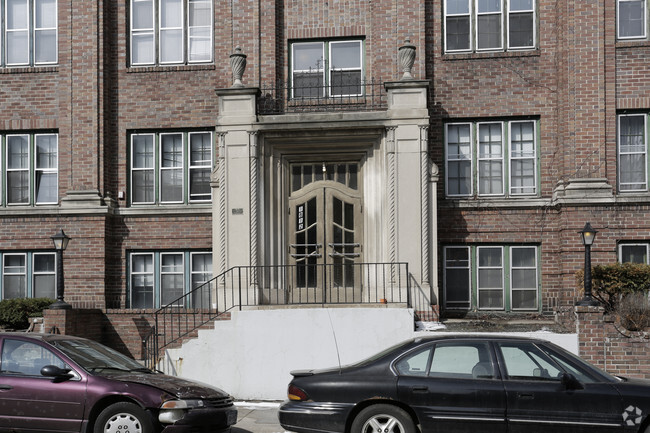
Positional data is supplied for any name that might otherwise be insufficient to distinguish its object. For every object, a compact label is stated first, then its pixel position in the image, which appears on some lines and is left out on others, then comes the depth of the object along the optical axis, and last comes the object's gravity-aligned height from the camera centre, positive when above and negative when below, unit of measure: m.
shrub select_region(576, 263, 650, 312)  15.58 -0.98
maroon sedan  9.27 -1.94
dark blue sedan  8.83 -1.82
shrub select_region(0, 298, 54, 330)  17.25 -1.70
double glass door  17.22 +0.01
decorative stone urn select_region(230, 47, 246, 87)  17.16 +3.55
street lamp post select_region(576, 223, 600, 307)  13.94 -0.63
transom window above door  17.70 +1.28
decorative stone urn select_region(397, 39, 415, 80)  16.69 +3.60
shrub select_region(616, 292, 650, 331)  14.18 -1.46
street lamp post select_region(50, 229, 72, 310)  16.25 -0.74
